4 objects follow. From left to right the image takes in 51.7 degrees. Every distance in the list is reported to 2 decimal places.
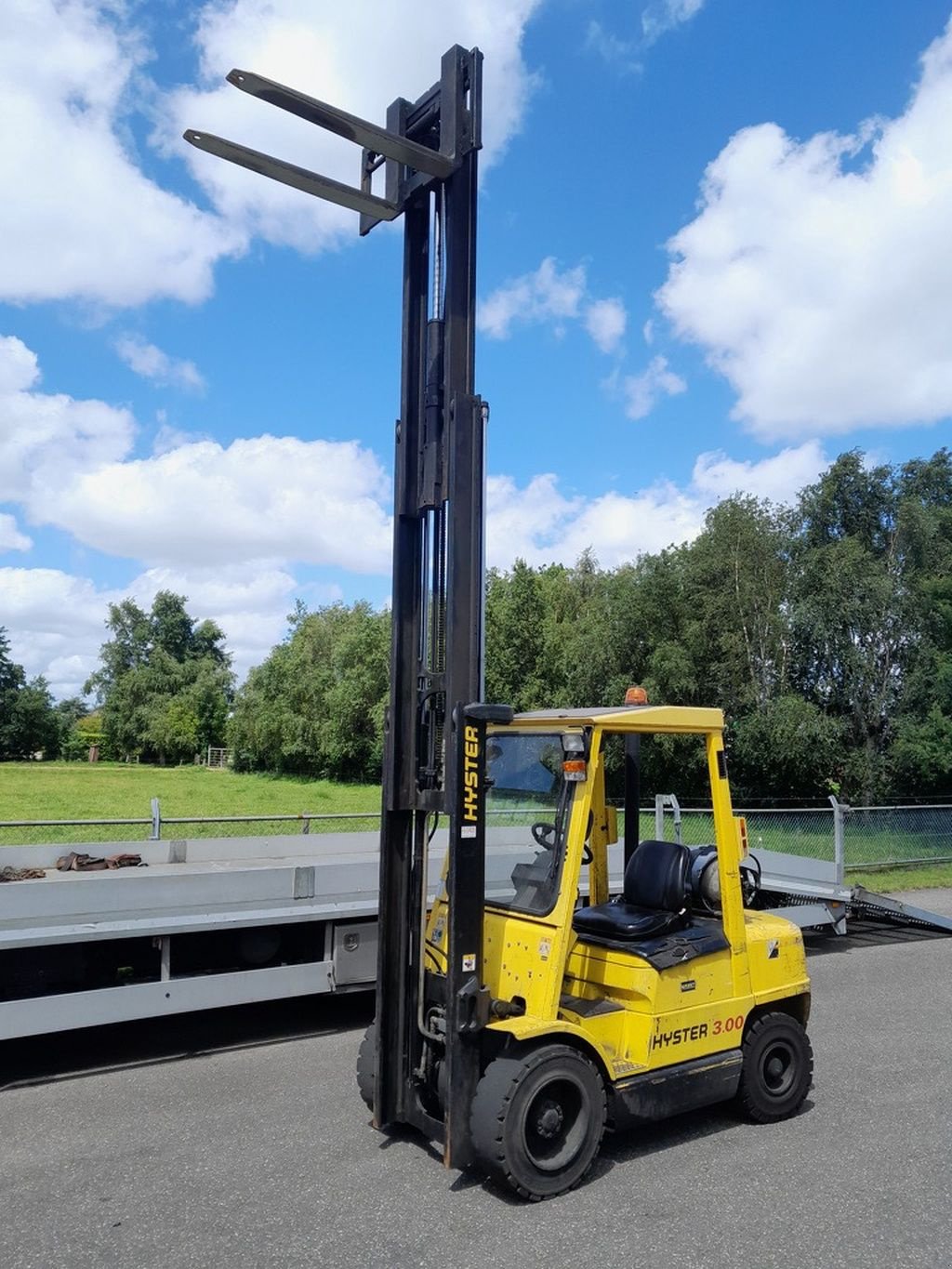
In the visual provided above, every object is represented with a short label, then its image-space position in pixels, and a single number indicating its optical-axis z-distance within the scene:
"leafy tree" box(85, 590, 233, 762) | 79.00
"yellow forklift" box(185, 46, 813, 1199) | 4.48
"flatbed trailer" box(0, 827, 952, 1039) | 5.99
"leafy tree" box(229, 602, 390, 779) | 45.47
